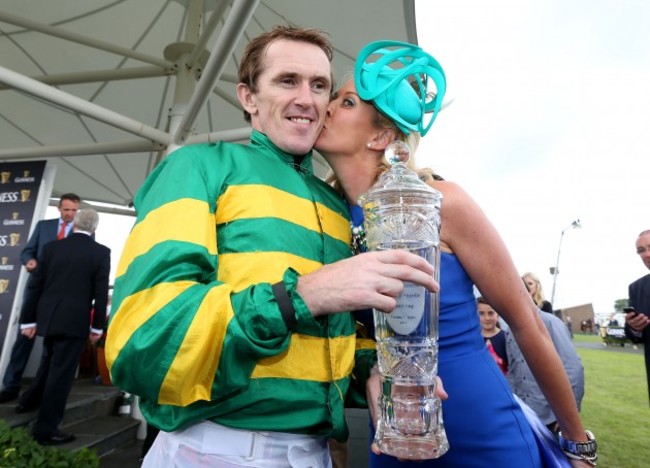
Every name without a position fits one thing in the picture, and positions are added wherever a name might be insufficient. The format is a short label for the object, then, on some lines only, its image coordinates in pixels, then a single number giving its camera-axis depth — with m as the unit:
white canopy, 4.73
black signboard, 5.95
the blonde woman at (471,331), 1.37
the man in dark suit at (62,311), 4.40
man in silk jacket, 0.92
